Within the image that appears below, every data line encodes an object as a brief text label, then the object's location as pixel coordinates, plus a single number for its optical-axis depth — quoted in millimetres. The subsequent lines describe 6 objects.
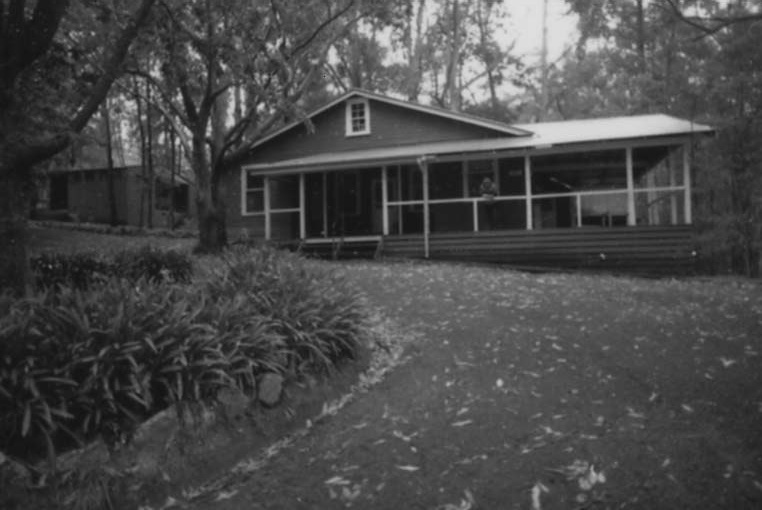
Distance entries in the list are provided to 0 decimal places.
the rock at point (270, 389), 4613
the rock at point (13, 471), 3162
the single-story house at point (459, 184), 13977
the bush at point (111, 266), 8055
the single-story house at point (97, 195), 28156
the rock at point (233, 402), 4289
